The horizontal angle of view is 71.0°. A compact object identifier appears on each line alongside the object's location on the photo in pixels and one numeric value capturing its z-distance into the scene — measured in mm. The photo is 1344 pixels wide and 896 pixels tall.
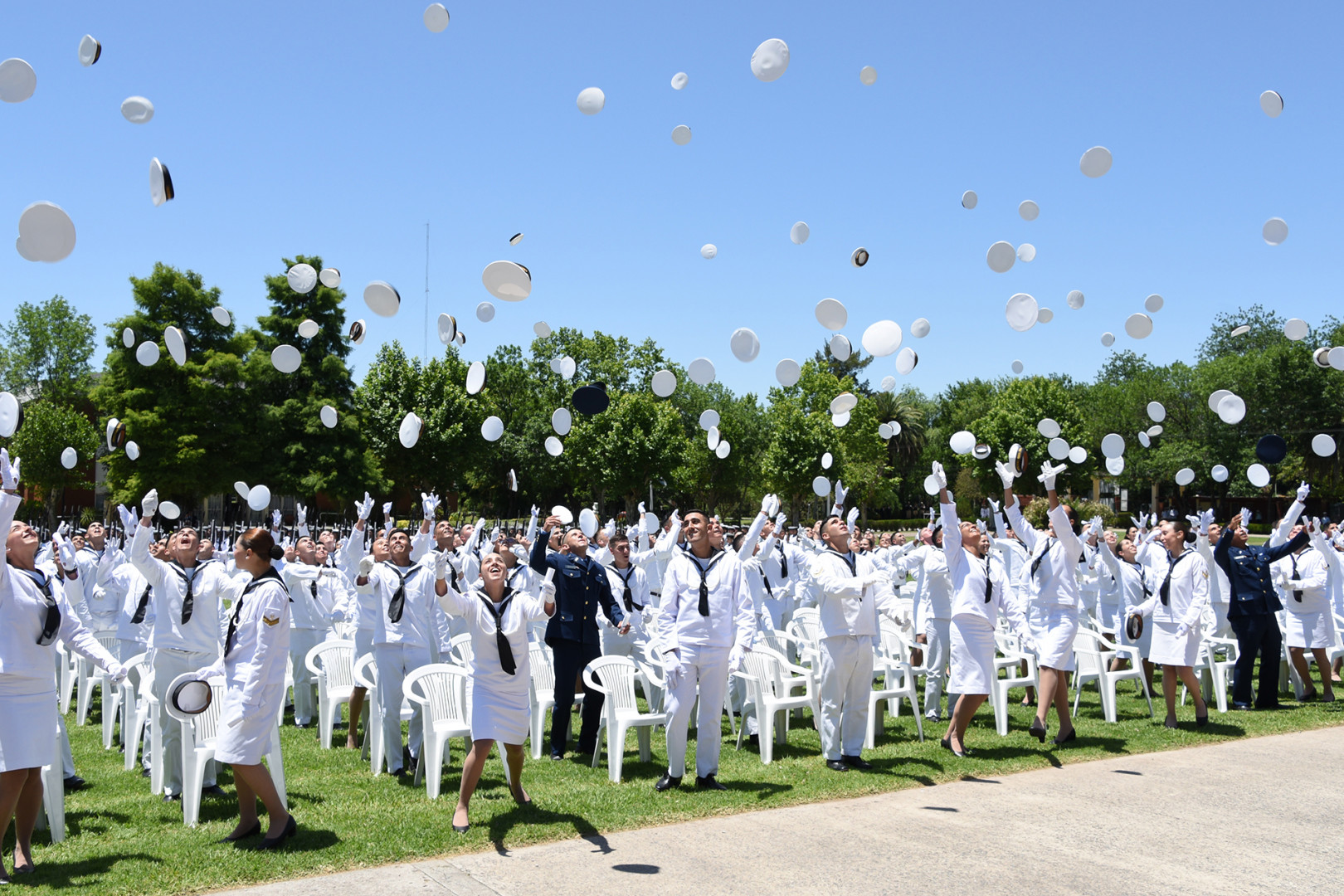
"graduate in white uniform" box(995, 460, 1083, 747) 8641
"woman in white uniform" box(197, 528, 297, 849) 5496
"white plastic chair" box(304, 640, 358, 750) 8586
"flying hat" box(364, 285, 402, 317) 9539
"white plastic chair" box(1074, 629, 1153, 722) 9961
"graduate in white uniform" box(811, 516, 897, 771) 7688
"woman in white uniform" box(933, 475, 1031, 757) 8109
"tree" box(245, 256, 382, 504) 43438
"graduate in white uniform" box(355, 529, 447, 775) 7574
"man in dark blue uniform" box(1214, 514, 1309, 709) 10641
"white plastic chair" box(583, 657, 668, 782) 7594
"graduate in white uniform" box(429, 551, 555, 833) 6008
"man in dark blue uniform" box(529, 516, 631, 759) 8406
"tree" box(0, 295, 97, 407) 59812
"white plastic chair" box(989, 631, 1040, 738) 9273
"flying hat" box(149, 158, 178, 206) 7133
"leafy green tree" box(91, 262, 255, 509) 38844
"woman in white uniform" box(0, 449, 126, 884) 5109
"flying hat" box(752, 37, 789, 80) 8742
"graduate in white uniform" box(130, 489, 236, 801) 6668
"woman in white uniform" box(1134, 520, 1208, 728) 9250
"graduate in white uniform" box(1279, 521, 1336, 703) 10922
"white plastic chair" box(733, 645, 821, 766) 8289
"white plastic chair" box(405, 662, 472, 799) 6852
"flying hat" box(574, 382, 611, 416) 10484
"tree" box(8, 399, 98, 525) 44719
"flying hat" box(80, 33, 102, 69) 7148
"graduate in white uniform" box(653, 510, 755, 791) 7105
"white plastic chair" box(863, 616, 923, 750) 8758
